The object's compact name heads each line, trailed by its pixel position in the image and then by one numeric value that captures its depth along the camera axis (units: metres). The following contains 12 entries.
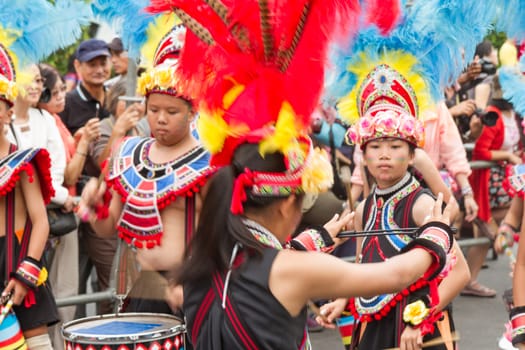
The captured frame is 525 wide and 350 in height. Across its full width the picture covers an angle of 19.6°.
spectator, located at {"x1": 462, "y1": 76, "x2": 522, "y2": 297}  13.08
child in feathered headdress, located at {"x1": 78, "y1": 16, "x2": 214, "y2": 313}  7.60
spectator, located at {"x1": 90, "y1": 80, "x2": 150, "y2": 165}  9.54
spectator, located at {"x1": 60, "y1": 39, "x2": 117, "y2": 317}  10.99
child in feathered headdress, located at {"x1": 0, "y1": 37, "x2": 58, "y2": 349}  7.68
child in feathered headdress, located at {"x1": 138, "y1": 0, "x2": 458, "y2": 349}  4.68
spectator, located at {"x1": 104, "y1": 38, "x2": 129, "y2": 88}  12.33
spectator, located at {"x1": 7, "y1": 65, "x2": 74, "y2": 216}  9.74
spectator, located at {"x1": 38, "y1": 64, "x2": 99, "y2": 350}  10.12
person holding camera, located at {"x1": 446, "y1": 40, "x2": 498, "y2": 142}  13.46
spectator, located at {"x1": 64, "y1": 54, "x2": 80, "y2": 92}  14.51
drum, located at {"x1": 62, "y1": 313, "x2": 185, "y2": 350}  6.23
